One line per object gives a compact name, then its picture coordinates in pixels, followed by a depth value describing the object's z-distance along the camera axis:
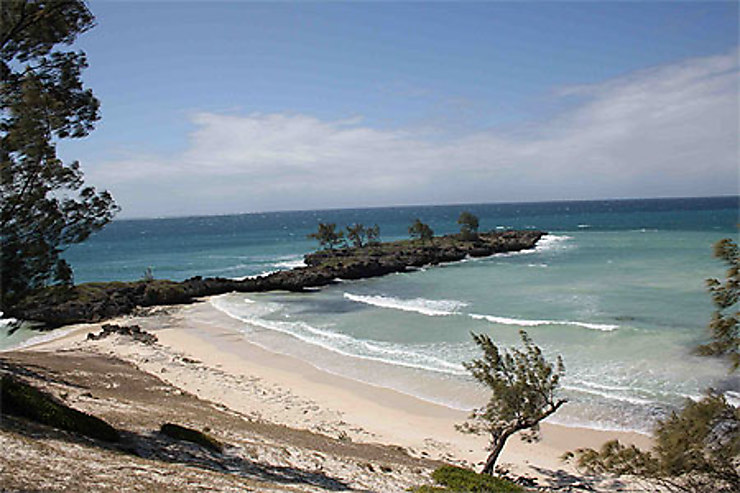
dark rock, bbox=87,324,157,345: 37.10
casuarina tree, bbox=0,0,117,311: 10.70
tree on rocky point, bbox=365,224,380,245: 105.30
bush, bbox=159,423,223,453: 12.83
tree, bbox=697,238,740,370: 10.71
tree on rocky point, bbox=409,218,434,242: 99.88
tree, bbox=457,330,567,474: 15.59
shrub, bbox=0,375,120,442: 10.88
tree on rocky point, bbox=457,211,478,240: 107.12
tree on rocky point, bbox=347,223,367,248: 101.88
